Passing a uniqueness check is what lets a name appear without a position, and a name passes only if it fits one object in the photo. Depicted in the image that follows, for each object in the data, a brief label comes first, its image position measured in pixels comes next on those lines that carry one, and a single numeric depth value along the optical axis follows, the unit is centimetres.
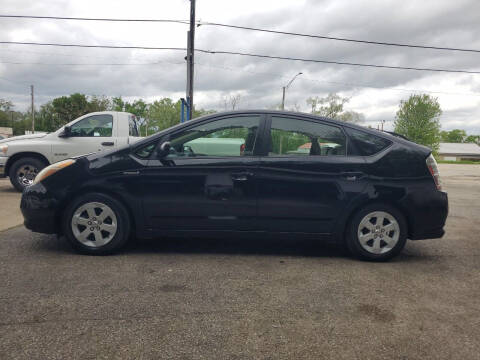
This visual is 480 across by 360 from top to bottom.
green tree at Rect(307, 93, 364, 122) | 6094
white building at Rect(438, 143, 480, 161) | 10206
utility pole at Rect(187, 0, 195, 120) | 1769
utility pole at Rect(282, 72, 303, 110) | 3308
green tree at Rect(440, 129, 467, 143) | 15699
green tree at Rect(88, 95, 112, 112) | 6425
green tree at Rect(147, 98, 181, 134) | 8594
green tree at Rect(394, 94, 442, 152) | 7194
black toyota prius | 399
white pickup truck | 866
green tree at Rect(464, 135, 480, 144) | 16162
